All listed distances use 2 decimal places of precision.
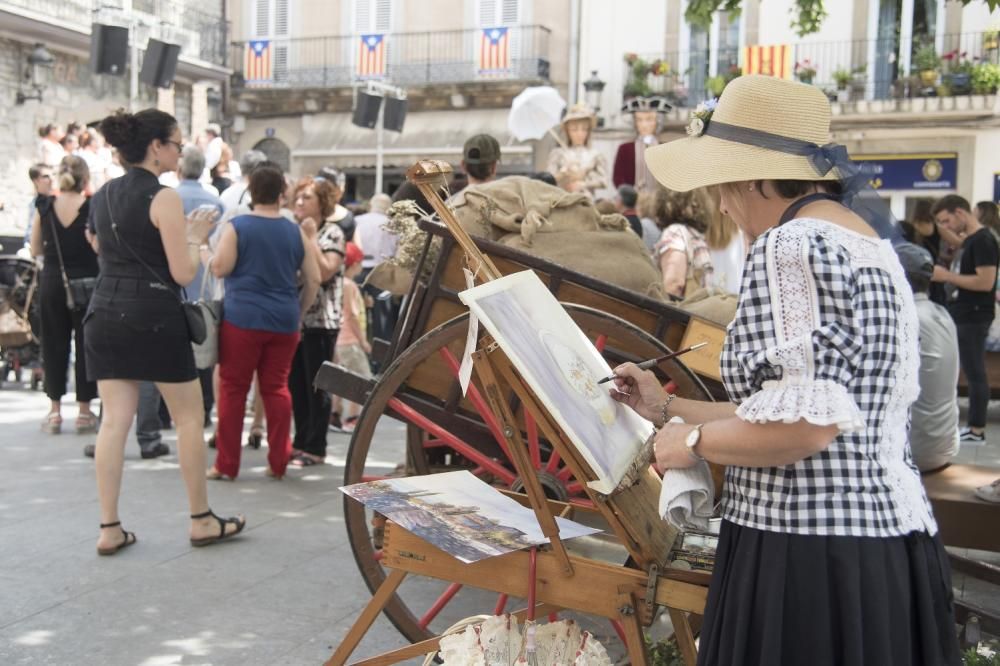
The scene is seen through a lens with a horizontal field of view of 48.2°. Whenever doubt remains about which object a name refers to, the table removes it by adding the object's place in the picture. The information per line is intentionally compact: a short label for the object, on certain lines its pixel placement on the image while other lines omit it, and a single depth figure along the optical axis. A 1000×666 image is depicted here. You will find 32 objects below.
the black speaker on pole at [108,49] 14.81
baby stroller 9.45
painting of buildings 2.59
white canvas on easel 2.24
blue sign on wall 20.06
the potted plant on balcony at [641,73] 21.47
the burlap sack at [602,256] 4.05
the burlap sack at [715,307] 3.94
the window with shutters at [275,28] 26.11
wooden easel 2.39
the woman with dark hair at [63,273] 7.33
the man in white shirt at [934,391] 4.02
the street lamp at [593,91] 21.70
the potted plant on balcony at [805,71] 20.06
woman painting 1.95
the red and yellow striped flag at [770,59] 20.81
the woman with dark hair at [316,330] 6.87
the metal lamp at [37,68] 19.94
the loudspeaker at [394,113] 19.62
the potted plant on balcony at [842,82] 20.44
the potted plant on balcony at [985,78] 19.14
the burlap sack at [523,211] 4.08
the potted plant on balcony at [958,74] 19.39
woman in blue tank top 6.01
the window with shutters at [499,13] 23.98
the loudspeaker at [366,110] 18.84
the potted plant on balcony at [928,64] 19.80
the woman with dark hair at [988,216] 9.56
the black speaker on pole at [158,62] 15.93
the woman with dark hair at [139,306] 4.62
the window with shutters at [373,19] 25.17
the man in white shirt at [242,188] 7.76
